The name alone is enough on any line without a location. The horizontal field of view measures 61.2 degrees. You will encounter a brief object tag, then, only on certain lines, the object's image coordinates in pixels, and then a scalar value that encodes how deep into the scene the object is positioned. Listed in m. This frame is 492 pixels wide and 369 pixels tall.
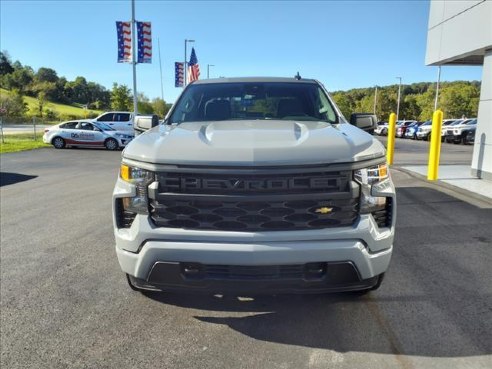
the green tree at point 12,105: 60.68
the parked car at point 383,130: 39.84
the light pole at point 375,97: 68.16
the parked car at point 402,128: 35.12
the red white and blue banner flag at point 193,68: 32.45
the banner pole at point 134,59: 22.59
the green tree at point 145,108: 53.10
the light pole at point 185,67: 35.13
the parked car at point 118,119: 23.58
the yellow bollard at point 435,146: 9.28
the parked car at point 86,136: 20.72
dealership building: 9.00
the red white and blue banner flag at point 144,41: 22.70
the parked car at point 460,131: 24.44
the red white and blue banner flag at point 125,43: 22.16
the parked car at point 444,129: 26.05
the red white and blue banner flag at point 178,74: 35.31
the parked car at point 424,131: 29.86
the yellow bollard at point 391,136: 12.83
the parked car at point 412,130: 32.34
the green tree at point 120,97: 53.41
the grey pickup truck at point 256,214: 2.59
